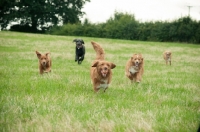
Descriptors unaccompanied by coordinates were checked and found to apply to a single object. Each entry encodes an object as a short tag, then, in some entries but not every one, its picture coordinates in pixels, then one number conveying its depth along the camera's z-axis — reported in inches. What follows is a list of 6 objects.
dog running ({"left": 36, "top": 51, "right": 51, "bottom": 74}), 625.2
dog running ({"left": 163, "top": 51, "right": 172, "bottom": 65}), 1058.9
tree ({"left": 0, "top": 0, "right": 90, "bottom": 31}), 3979.7
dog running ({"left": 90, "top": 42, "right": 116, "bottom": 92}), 422.4
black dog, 949.1
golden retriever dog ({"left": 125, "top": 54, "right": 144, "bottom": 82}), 563.6
